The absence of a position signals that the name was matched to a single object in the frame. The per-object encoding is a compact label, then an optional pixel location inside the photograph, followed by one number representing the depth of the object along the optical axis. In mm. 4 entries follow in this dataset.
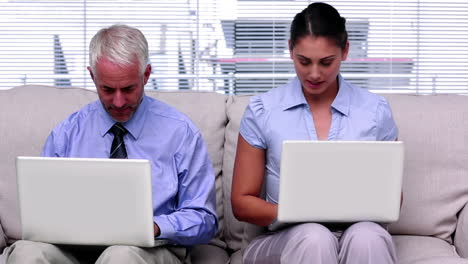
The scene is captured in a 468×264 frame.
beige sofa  3563
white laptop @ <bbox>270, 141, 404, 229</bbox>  3026
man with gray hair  3238
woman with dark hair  3309
